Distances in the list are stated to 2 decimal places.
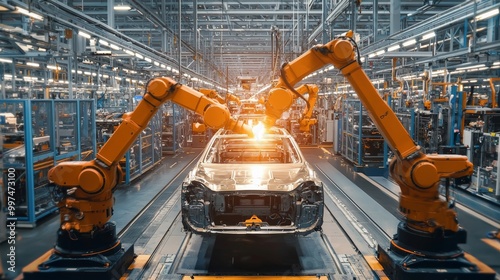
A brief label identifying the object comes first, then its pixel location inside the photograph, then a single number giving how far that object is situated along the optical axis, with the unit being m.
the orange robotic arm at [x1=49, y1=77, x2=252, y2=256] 4.23
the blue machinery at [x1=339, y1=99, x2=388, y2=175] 10.98
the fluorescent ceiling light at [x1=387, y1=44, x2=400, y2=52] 7.69
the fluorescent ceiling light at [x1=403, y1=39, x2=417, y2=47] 7.27
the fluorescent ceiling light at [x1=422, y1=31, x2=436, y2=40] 6.99
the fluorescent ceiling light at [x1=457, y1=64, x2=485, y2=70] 11.30
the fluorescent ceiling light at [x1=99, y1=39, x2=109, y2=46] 6.74
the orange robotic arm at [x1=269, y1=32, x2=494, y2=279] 4.17
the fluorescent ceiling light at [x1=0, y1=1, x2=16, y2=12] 4.57
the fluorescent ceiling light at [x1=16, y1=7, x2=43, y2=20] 4.91
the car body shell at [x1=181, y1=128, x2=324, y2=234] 4.69
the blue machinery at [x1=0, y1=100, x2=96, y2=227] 6.27
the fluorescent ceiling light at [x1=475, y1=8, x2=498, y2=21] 5.70
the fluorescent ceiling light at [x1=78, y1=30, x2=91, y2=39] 6.20
